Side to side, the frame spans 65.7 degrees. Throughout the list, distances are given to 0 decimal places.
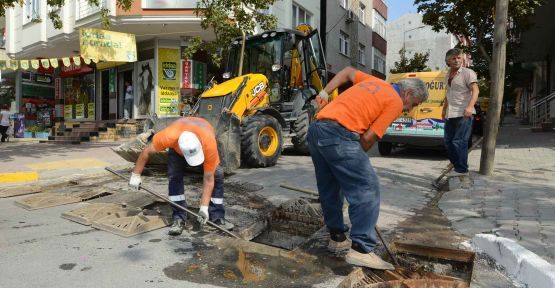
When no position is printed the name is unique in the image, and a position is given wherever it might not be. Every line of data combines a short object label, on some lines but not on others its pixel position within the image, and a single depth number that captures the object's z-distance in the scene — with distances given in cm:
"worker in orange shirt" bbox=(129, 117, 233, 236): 410
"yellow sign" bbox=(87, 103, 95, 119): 1977
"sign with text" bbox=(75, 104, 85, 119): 2036
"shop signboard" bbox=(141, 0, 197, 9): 1436
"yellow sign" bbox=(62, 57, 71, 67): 1388
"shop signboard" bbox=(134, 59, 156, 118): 1672
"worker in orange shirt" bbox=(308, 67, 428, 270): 322
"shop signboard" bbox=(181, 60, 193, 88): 1664
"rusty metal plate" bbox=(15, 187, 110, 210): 539
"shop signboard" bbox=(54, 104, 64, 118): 2180
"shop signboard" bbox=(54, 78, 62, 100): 2186
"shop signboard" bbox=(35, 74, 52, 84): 2379
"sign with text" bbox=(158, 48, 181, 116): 1642
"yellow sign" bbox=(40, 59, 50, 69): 1439
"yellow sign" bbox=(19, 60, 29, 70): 1398
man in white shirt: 594
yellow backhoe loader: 716
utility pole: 632
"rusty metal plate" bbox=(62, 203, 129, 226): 461
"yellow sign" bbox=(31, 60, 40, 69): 1408
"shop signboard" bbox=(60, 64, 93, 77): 1985
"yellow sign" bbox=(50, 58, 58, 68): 1452
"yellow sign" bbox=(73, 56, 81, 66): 1433
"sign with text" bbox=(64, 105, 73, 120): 2117
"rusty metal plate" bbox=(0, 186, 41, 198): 615
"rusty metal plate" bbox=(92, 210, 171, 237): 420
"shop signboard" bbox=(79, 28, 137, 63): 1327
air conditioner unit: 2614
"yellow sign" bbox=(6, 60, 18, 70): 1405
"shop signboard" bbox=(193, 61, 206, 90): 1697
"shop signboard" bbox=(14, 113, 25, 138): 2162
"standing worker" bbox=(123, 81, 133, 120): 1728
